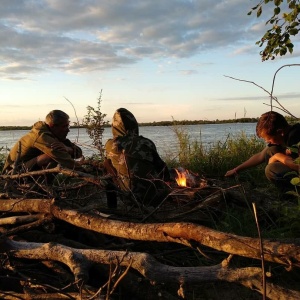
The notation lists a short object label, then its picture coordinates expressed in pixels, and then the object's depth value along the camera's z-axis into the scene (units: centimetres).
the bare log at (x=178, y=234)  230
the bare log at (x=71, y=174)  389
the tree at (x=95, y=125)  888
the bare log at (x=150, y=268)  243
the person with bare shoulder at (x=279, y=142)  502
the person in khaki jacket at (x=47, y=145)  573
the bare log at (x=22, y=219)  348
